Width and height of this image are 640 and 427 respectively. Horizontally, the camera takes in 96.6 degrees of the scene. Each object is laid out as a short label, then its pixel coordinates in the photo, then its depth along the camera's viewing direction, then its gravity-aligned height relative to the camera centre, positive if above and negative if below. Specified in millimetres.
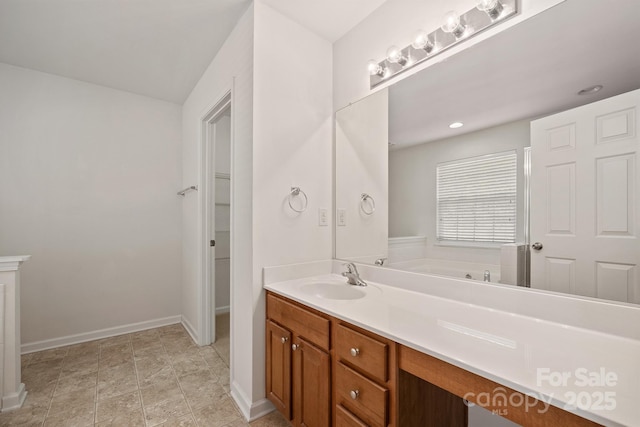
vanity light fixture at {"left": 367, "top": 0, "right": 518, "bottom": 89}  1241 +877
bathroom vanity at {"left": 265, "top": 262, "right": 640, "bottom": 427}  690 -454
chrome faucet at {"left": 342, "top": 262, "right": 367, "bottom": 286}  1669 -384
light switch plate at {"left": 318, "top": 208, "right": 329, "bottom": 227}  2008 -35
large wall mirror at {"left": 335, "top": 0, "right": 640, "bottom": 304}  957 +229
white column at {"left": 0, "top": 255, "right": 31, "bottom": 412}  1758 -747
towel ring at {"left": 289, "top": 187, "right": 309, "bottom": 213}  1867 +112
